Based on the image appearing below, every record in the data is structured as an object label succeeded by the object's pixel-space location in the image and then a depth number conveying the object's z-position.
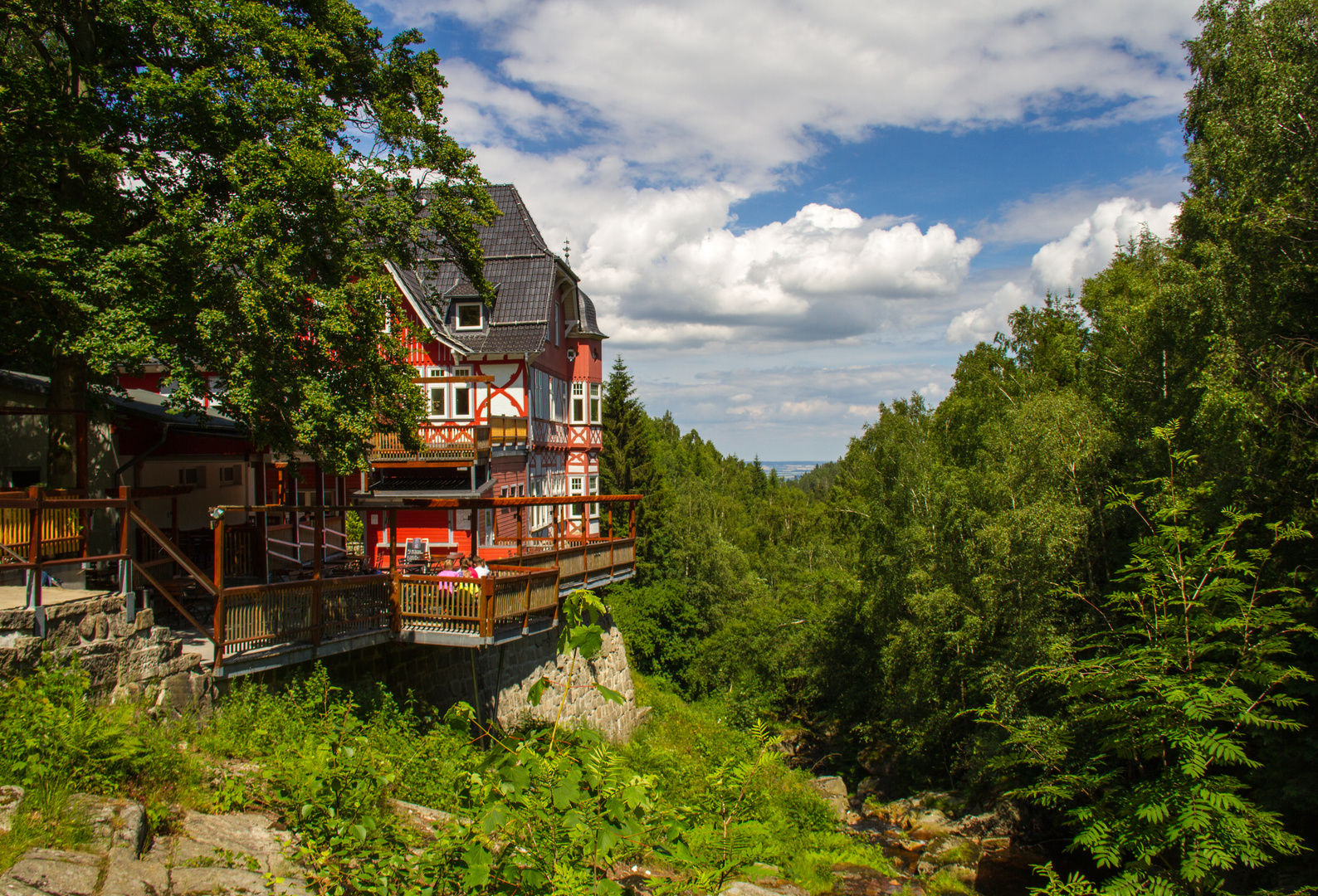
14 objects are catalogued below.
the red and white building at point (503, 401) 19.61
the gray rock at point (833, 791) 20.38
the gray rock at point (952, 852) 16.70
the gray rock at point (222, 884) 4.89
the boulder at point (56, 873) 4.35
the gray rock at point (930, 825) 18.59
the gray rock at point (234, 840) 5.45
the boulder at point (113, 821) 5.14
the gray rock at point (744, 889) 8.38
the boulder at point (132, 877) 4.67
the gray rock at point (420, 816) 6.74
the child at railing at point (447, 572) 11.83
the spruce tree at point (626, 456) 35.88
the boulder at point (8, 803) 4.90
